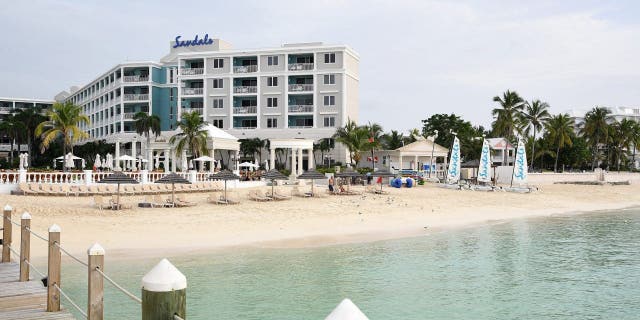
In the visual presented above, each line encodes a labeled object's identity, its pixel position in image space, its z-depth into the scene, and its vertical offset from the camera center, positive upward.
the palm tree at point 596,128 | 83.19 +6.22
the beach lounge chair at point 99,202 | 26.07 -1.52
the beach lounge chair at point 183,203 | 28.64 -1.73
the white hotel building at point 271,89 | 64.25 +9.49
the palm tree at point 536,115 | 74.06 +7.25
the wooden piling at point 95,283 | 6.15 -1.26
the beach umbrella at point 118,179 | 26.22 -0.45
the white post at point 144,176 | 35.37 -0.44
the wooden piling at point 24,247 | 9.60 -1.33
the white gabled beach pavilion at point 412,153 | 57.97 +1.71
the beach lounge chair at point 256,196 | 32.72 -1.57
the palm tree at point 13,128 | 84.56 +6.25
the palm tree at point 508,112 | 70.88 +7.39
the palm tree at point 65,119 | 39.28 +3.59
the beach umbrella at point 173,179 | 28.34 -0.49
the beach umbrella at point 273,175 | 34.53 -0.34
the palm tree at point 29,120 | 86.36 +7.63
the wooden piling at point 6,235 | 11.15 -1.32
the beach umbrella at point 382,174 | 40.54 -0.31
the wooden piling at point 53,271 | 7.75 -1.42
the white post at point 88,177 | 32.37 -0.47
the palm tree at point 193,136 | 44.56 +2.69
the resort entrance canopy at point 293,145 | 51.62 +2.26
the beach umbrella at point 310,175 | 36.03 -0.35
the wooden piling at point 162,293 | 4.01 -0.89
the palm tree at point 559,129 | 76.38 +5.57
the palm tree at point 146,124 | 61.34 +4.99
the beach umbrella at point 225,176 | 31.63 -0.36
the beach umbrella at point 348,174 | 40.62 -0.32
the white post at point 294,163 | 52.16 +0.62
